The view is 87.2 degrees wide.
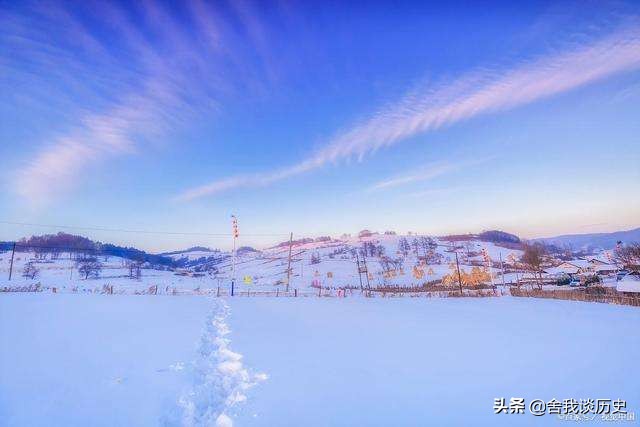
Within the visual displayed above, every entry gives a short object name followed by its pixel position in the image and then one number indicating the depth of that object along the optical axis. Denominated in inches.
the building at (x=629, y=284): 1154.0
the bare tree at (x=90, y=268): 3442.4
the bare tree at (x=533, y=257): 1898.4
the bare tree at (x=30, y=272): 2988.7
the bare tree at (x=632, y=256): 1469.2
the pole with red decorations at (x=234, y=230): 1266.5
